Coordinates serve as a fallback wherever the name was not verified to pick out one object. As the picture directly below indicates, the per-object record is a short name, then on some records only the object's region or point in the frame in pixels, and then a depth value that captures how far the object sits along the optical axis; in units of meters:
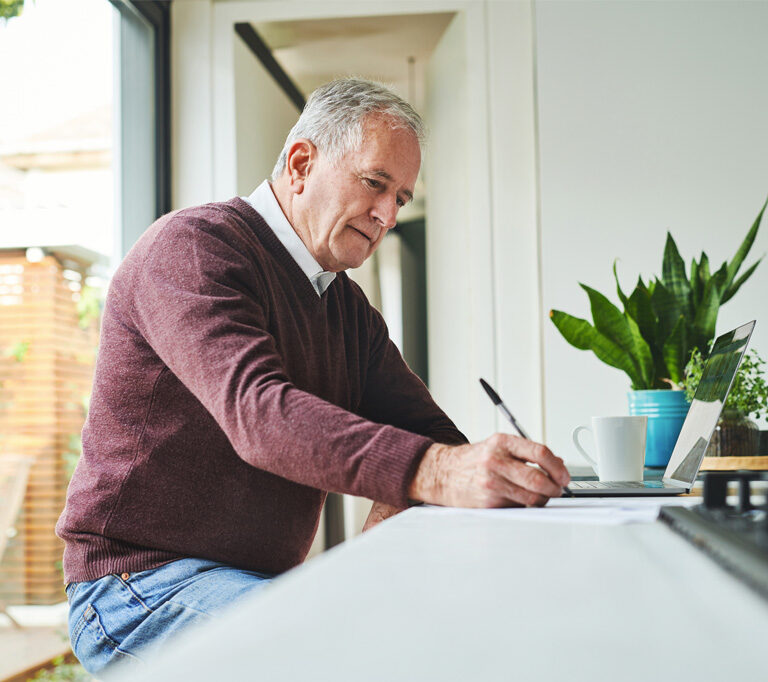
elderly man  0.89
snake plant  1.79
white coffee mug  1.30
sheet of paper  0.76
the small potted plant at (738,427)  1.51
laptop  1.10
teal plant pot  1.70
